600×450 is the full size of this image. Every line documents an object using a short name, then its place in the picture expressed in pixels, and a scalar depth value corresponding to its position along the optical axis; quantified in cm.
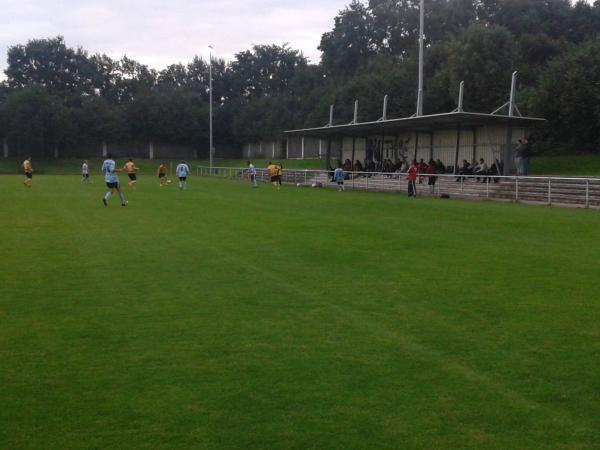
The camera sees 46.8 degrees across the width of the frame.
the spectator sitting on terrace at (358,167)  4453
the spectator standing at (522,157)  3297
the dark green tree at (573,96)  3953
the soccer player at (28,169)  3750
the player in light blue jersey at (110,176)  2333
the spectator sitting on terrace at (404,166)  3971
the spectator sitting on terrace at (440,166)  3684
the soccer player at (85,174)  4484
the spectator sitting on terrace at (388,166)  4119
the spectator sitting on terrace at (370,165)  4412
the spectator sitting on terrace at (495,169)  3294
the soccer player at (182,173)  3591
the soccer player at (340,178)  3719
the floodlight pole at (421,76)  3712
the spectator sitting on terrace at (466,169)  3366
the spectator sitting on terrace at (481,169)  3294
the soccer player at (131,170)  3306
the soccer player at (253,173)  3989
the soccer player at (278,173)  3997
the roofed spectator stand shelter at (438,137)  3316
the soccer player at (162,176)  4262
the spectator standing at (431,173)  3244
